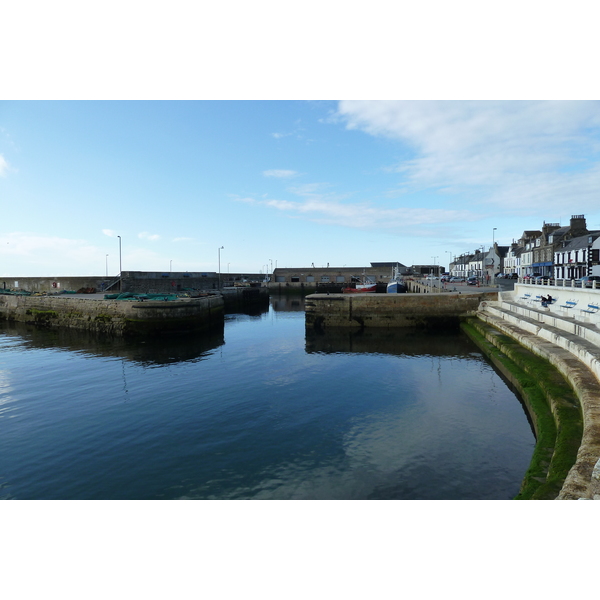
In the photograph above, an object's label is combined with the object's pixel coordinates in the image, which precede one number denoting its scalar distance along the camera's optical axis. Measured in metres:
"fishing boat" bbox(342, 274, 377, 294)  62.51
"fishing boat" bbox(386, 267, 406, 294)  58.19
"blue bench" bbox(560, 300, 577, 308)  22.80
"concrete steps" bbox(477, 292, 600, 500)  6.82
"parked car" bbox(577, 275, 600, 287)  33.01
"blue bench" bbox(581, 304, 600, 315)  19.13
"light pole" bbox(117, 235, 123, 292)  58.97
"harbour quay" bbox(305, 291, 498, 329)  33.94
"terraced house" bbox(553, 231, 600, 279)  46.66
